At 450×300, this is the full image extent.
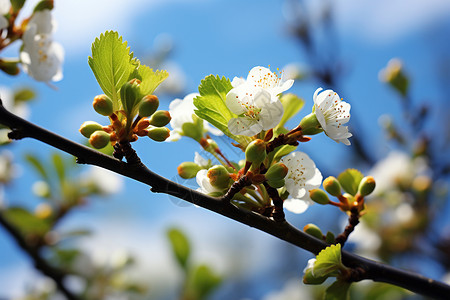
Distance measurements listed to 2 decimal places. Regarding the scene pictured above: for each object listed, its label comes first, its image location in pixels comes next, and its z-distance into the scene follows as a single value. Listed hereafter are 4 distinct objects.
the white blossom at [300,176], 0.49
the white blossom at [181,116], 0.51
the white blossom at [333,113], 0.47
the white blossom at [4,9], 0.53
